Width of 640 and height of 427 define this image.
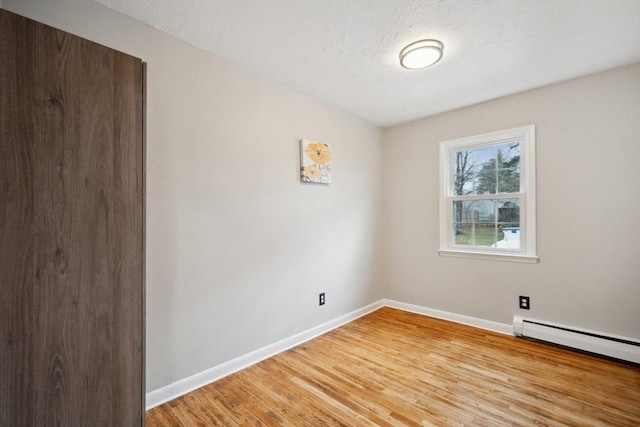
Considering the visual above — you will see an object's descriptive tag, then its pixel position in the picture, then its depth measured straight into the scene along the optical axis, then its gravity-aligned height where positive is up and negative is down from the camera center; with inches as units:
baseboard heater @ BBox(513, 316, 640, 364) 88.0 -42.5
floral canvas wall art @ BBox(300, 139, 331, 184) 106.9 +21.3
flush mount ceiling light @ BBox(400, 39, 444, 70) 76.9 +46.1
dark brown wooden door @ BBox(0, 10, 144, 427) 37.9 -2.4
